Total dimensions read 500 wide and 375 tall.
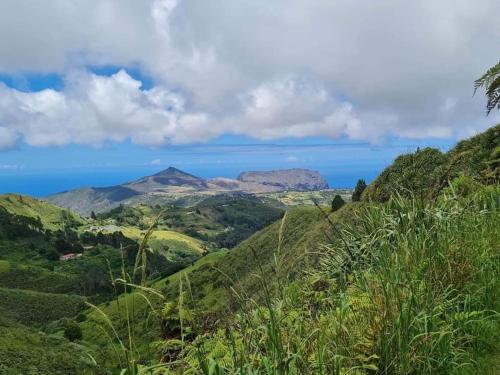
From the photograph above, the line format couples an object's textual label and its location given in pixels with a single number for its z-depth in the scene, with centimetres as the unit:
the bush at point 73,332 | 10268
